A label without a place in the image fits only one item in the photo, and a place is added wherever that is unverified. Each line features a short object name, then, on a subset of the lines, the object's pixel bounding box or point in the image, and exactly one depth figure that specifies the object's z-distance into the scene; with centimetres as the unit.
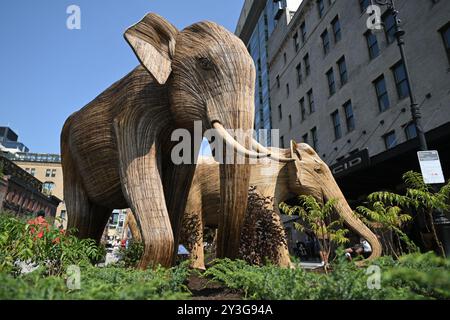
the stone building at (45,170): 6444
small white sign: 618
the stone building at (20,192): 2906
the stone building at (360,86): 1306
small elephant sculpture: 644
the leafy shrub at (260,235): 601
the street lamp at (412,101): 753
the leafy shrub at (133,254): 646
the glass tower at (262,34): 3434
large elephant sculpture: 329
